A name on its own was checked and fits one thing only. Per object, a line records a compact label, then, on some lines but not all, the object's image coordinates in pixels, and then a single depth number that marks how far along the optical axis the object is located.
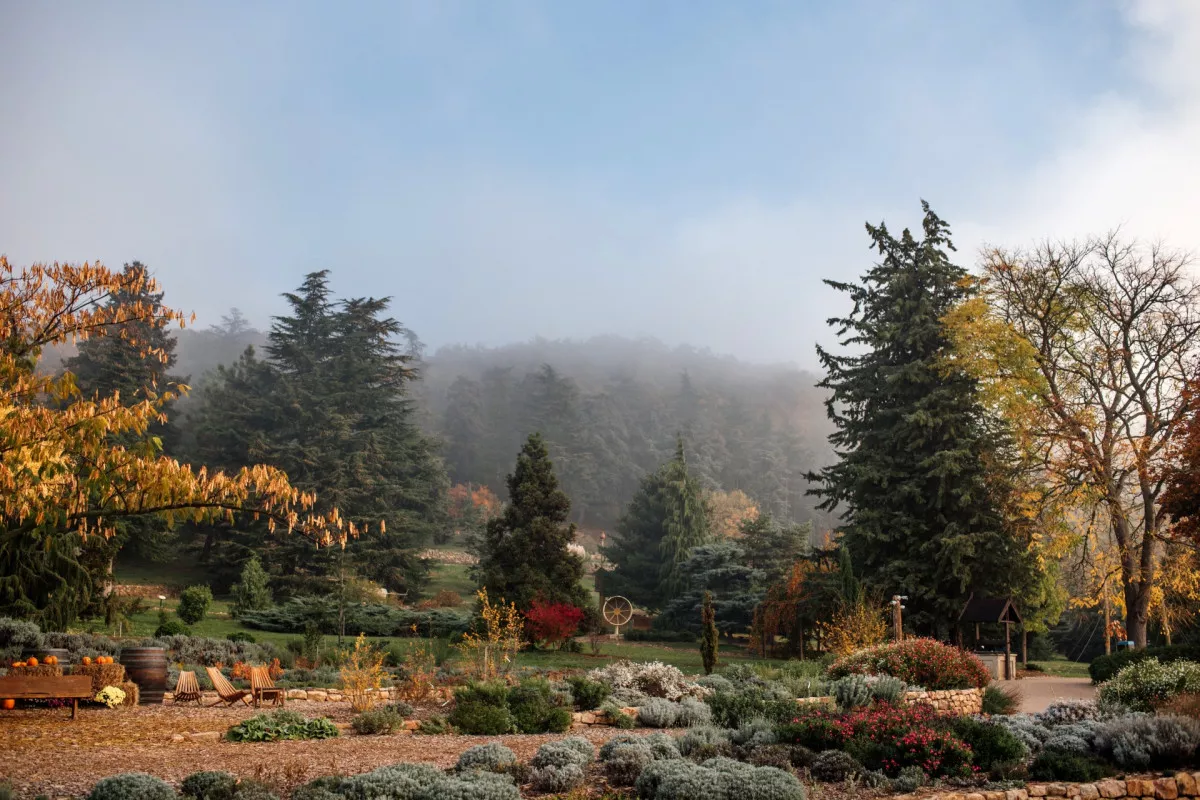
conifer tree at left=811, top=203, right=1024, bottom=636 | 23.78
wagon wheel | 30.50
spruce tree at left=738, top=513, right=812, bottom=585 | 34.72
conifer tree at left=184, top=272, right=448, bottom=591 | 36.88
